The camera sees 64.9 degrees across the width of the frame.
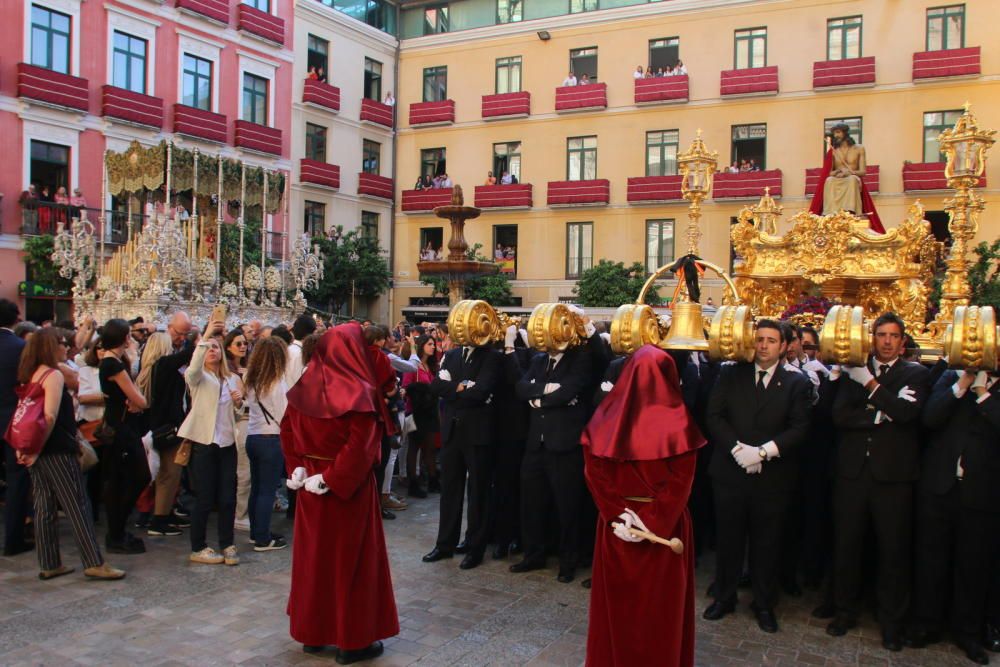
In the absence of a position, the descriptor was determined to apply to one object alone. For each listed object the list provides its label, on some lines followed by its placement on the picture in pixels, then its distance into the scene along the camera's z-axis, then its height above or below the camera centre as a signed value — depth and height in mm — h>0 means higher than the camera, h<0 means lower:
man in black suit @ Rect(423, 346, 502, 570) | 6852 -908
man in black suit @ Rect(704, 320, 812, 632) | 5449 -838
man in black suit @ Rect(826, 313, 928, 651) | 5152 -834
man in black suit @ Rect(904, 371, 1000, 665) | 4898 -1034
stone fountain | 12953 +1294
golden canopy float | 14875 +1664
